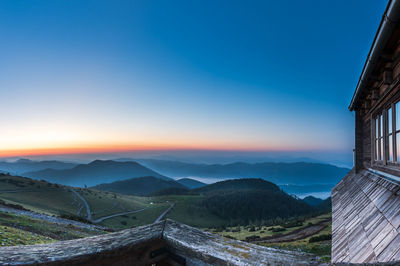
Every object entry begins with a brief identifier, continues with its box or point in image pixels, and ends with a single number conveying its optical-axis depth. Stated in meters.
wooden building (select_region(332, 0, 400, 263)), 3.03
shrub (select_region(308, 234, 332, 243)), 18.05
